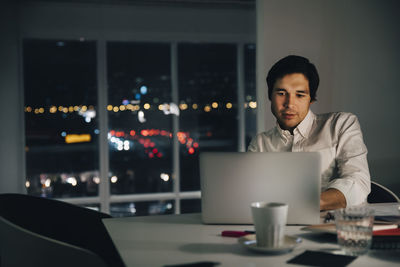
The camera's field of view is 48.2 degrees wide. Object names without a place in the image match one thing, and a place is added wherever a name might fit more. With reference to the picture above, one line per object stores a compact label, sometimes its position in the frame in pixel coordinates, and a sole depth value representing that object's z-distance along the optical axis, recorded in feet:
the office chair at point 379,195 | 6.66
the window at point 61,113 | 15.33
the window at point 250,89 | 16.57
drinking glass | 3.57
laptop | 4.33
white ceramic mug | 3.59
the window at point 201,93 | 16.74
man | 6.65
